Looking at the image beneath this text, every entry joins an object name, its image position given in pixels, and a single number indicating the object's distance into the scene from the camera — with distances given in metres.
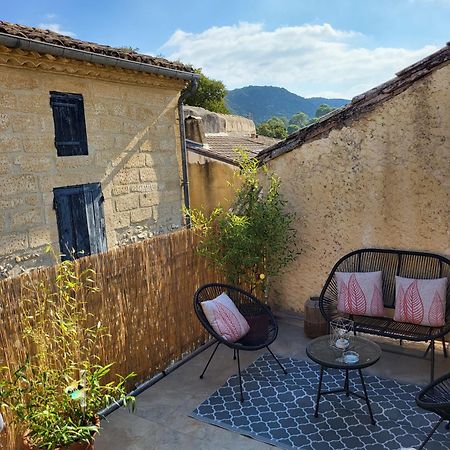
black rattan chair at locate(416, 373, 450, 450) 3.09
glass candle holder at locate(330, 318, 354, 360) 4.09
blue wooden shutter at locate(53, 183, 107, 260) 6.79
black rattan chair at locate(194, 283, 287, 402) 4.55
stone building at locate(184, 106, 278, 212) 9.39
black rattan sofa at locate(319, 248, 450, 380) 4.67
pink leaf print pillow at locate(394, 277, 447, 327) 4.71
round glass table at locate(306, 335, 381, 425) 3.87
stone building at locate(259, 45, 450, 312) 5.07
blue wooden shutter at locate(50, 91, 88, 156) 6.59
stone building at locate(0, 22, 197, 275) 5.94
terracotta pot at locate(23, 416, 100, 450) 3.08
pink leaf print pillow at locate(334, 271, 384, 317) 5.20
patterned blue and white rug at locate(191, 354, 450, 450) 3.70
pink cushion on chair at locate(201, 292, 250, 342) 4.63
